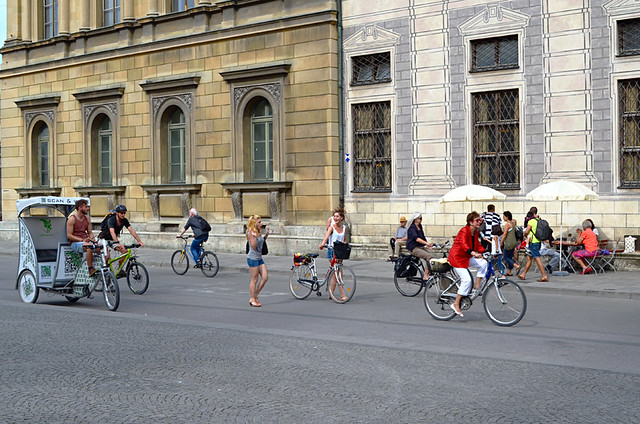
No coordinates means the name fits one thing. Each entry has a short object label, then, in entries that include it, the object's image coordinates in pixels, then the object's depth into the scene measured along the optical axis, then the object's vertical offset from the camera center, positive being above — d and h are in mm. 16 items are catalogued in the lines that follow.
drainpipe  25422 +2839
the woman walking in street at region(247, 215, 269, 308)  15211 -877
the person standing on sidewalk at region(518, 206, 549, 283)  18938 -994
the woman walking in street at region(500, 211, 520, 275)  20047 -909
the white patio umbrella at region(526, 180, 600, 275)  19953 +173
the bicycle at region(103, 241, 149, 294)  17484 -1365
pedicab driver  14969 -461
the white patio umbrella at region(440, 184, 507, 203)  20938 +154
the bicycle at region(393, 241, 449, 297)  16781 -1383
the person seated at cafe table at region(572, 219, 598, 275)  19938 -1067
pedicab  15039 -967
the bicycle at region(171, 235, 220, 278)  21359 -1407
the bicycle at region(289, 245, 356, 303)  15875 -1389
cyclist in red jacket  12898 -740
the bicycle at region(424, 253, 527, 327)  12625 -1368
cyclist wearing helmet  18062 -424
